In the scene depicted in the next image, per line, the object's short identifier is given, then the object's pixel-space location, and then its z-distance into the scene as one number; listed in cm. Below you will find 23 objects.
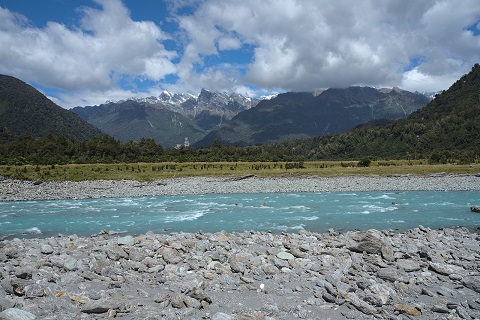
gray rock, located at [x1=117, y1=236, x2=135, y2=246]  1566
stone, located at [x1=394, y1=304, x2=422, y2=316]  997
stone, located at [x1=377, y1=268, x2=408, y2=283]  1230
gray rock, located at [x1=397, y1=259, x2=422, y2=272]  1340
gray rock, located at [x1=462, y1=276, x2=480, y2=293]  1180
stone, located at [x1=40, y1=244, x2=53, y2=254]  1438
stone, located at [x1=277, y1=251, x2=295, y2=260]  1408
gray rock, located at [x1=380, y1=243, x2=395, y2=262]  1423
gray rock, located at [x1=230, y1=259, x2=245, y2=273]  1282
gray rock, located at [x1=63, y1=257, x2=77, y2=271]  1227
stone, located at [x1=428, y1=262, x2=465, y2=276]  1313
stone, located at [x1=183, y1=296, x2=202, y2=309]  995
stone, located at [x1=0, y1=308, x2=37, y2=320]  825
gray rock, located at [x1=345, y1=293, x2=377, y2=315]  998
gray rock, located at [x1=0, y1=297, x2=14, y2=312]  868
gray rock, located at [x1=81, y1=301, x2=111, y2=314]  923
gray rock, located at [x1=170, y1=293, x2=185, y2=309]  993
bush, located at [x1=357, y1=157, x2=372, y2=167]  9406
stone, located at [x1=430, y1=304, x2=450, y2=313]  1016
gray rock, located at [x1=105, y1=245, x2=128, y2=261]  1358
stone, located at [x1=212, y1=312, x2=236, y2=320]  919
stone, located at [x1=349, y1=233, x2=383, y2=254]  1512
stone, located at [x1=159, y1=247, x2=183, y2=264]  1343
